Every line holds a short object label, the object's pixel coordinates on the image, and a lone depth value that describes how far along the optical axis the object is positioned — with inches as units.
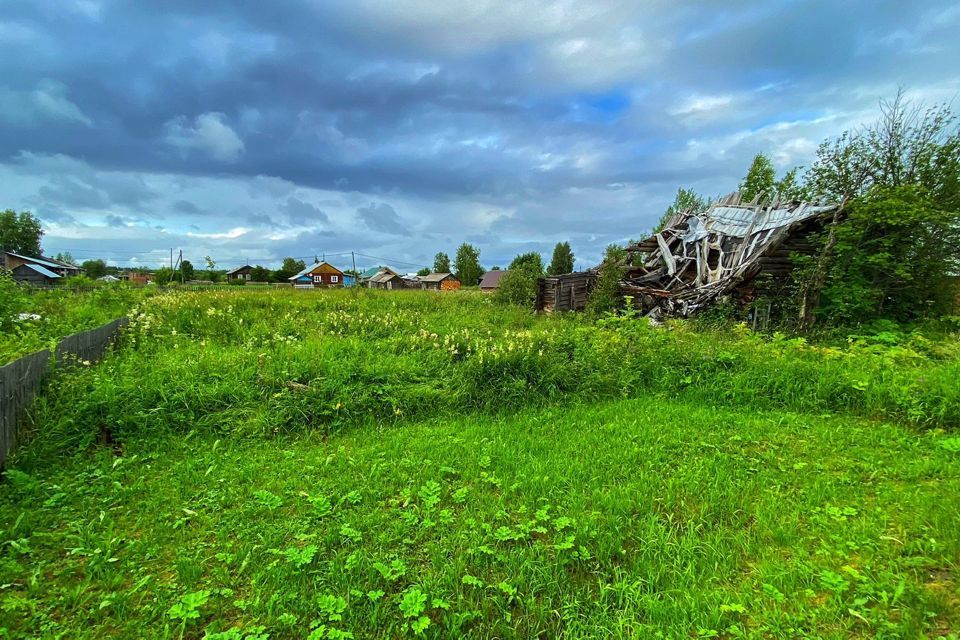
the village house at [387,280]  2970.5
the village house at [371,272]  3485.0
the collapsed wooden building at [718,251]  501.7
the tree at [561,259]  2664.9
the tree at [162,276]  1742.2
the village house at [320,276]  2637.8
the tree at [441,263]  4092.0
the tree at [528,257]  2925.7
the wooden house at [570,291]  807.7
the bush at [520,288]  897.5
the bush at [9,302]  254.7
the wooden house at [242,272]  3334.2
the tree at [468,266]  3545.8
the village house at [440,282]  3207.2
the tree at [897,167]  495.5
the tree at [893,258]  415.2
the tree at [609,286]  679.7
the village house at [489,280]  2760.8
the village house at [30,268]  1533.5
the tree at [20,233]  2177.7
